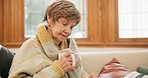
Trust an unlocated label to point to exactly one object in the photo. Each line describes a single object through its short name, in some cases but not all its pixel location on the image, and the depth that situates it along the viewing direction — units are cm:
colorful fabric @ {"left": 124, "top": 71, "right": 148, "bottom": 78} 213
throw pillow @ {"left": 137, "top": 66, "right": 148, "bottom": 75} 249
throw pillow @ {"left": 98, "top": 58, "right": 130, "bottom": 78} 223
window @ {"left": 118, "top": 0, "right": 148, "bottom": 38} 339
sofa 267
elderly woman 185
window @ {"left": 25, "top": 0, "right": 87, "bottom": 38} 355
